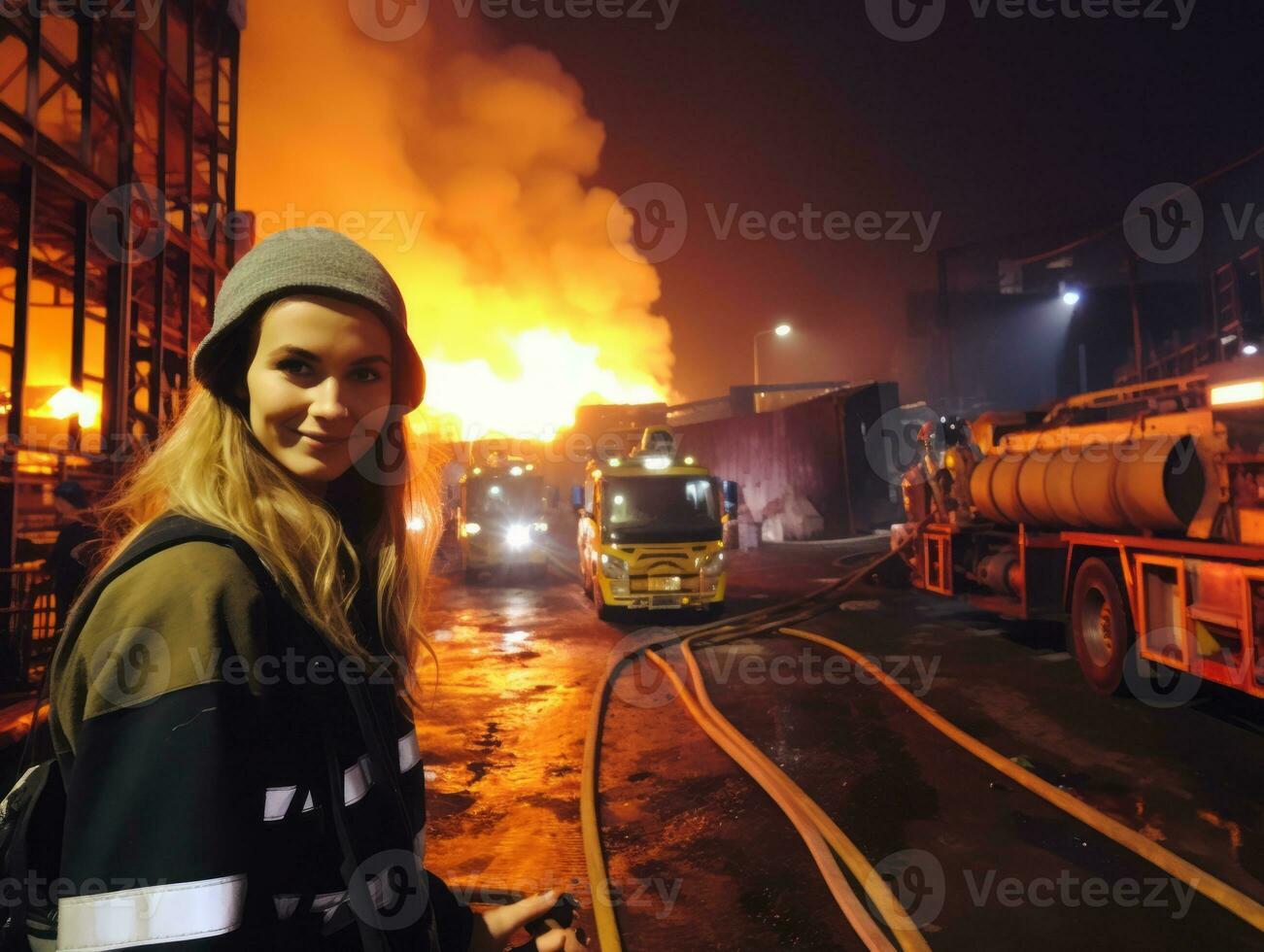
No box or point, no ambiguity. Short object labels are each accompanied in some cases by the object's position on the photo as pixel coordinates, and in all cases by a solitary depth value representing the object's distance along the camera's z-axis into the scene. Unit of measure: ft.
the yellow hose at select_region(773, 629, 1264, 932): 10.91
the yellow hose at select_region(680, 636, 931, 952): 10.45
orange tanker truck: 18.43
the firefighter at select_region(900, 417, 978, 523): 34.30
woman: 2.78
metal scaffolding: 28.53
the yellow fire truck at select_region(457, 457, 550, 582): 61.00
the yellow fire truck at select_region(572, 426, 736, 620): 37.01
